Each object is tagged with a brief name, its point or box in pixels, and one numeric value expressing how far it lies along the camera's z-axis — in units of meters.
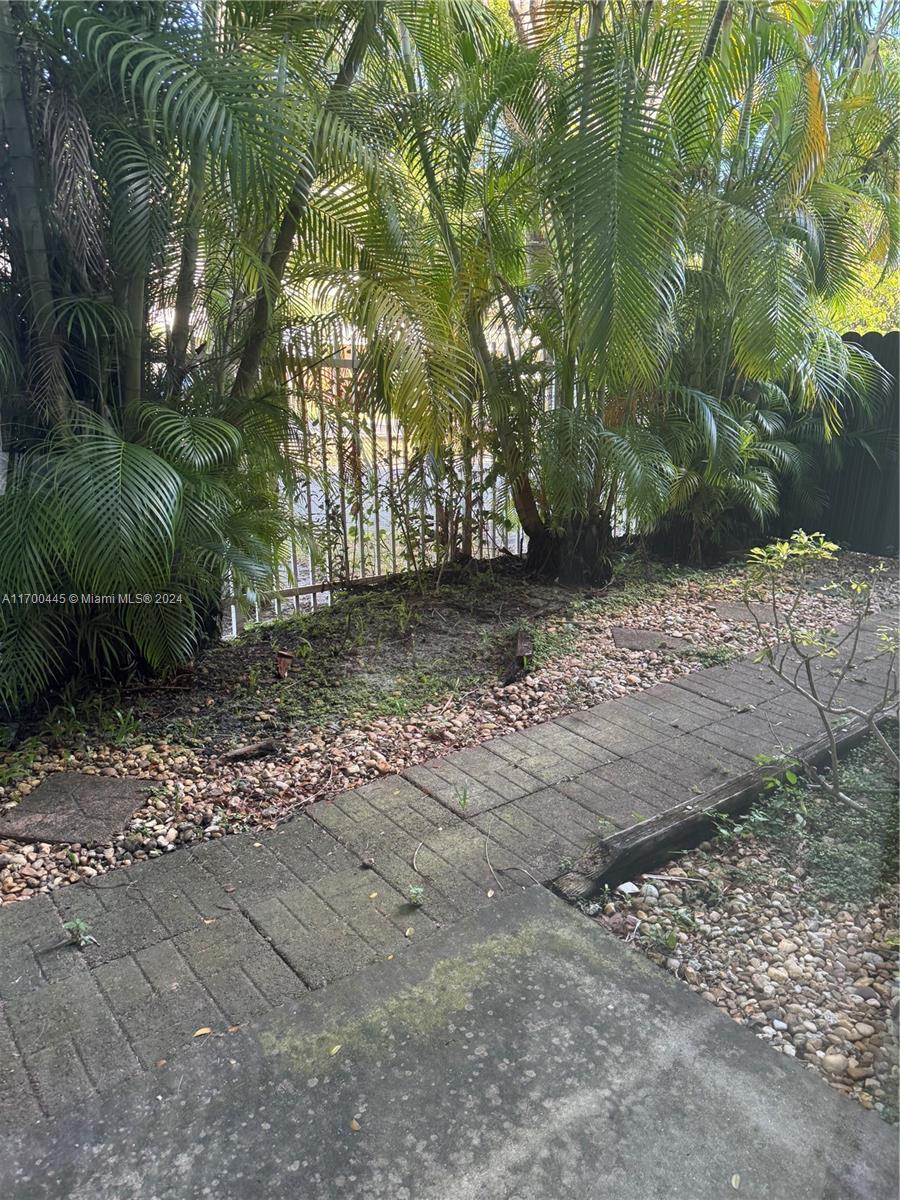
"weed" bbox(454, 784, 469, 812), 2.31
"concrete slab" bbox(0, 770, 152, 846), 2.19
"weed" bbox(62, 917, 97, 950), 1.77
